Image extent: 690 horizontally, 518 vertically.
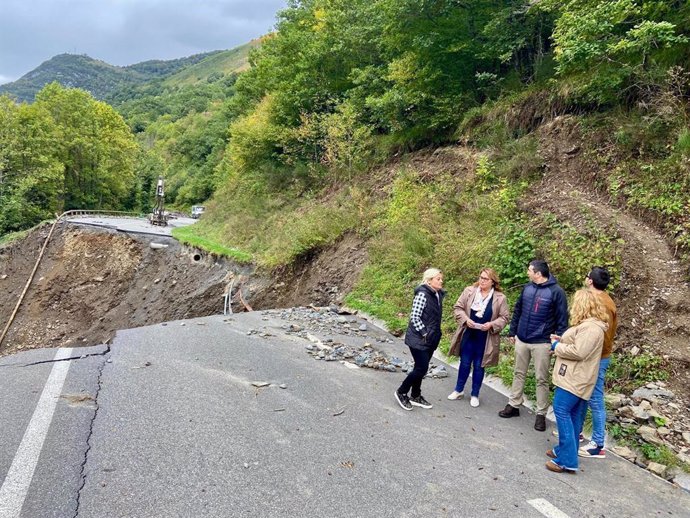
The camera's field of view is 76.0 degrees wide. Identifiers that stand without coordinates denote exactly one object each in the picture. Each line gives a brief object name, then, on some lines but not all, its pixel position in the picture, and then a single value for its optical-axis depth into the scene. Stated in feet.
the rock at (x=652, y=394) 17.47
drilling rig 112.06
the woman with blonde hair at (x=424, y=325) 17.44
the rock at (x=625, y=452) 15.33
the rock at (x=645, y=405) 17.03
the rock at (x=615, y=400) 17.70
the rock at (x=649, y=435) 15.59
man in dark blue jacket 16.60
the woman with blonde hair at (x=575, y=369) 13.62
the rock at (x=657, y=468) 14.38
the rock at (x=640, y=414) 16.59
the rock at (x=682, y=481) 13.79
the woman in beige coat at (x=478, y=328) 18.26
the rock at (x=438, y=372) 22.61
